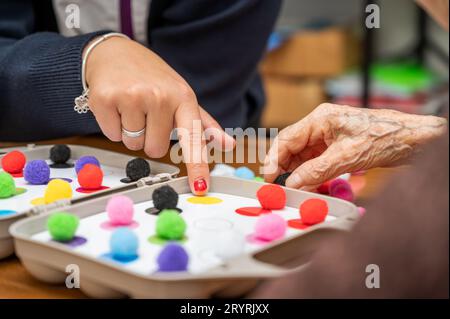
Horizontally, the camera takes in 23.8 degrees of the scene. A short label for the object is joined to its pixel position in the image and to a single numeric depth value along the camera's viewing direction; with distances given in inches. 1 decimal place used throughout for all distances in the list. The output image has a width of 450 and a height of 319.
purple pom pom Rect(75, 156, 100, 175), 31.7
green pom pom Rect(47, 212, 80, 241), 25.5
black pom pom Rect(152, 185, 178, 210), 28.1
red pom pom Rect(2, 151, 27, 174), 31.5
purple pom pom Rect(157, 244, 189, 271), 24.1
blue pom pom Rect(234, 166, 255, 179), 32.8
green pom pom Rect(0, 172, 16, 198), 28.9
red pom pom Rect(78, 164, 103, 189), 29.8
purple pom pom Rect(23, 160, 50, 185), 30.4
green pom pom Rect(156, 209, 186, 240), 25.8
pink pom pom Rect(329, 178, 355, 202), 30.8
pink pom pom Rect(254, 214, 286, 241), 25.9
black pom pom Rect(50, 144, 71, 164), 33.0
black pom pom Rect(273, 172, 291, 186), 31.0
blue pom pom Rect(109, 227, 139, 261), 24.8
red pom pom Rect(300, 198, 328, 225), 27.1
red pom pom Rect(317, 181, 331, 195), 31.4
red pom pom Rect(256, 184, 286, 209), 28.5
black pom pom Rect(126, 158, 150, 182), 31.0
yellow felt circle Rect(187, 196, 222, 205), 29.2
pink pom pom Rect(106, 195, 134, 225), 26.9
